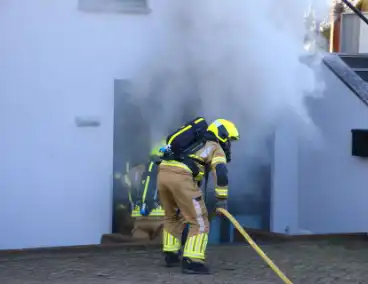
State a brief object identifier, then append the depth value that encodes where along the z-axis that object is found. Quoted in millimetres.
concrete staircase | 15418
